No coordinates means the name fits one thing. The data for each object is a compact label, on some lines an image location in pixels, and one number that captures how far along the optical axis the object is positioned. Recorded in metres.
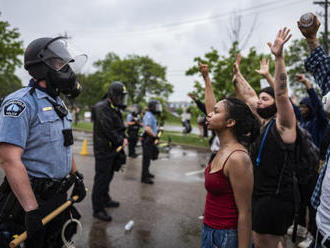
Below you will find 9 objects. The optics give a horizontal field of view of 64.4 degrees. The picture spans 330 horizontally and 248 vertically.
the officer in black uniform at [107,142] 4.27
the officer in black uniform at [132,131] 10.48
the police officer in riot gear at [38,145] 1.82
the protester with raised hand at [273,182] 2.29
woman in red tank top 1.79
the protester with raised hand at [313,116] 3.77
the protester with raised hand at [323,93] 1.55
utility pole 13.07
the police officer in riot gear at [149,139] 6.56
